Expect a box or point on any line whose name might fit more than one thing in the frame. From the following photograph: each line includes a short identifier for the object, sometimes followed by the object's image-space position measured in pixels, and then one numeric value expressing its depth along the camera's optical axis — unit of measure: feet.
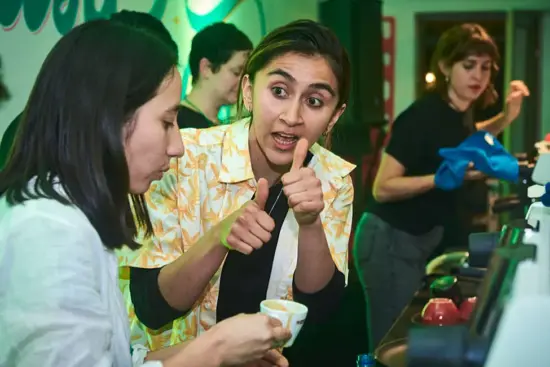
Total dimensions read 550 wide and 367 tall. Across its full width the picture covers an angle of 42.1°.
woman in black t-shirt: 9.58
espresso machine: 2.55
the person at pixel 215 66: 9.48
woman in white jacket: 3.10
